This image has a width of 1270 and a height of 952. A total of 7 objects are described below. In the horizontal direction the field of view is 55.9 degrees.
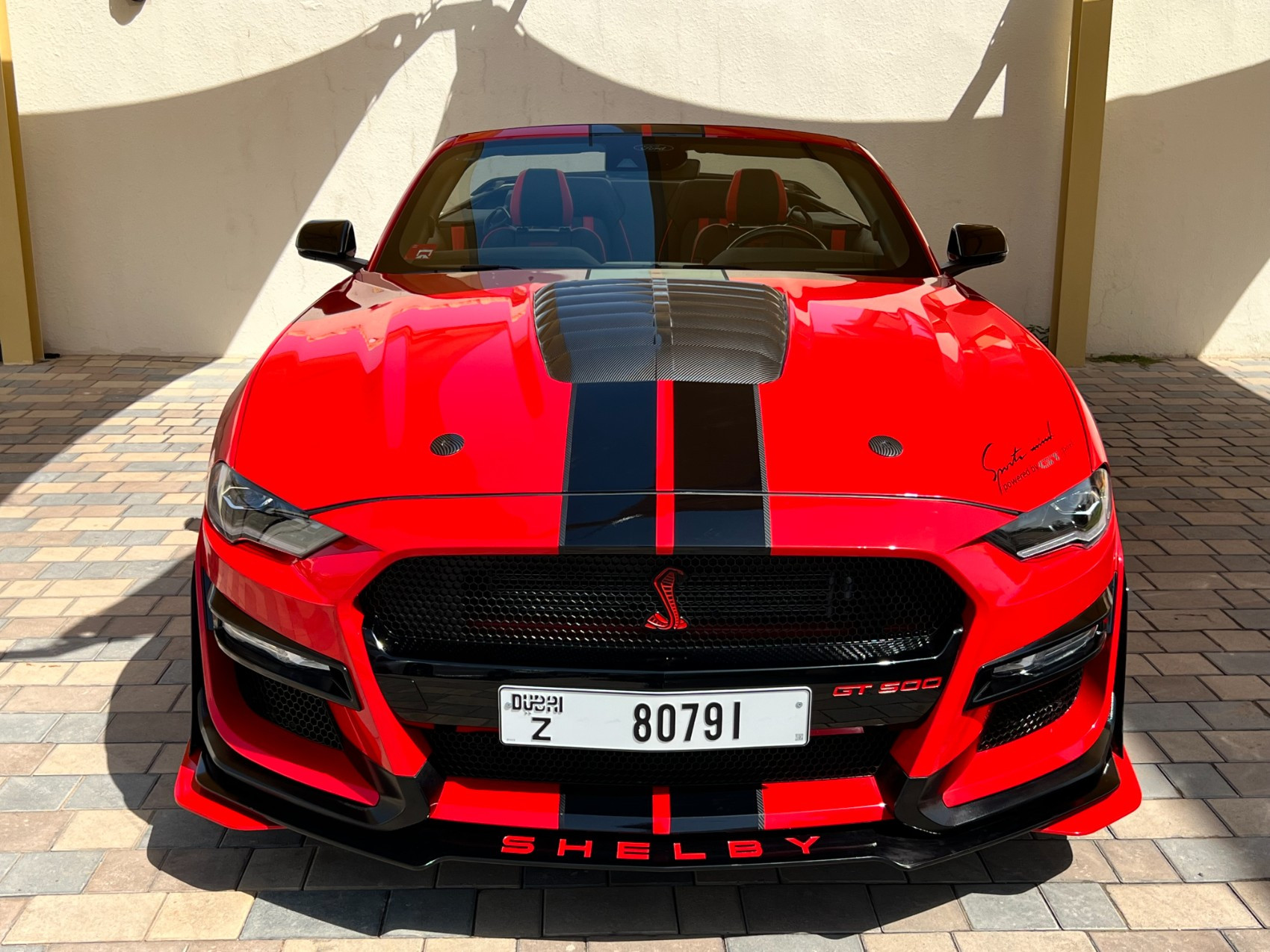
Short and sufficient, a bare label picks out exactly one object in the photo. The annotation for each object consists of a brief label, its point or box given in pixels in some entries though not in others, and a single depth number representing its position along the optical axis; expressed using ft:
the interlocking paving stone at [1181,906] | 7.04
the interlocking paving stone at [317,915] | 6.96
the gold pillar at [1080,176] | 22.29
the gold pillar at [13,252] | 22.66
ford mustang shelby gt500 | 6.12
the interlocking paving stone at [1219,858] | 7.54
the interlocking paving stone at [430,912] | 6.97
